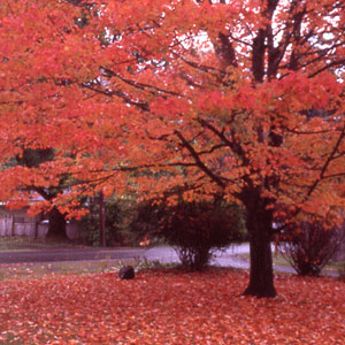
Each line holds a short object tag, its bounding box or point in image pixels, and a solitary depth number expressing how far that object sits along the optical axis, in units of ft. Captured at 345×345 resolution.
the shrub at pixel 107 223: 106.83
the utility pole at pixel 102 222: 102.89
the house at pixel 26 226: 124.36
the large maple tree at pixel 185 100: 28.66
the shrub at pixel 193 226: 56.80
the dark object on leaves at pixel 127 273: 53.16
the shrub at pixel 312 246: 55.67
